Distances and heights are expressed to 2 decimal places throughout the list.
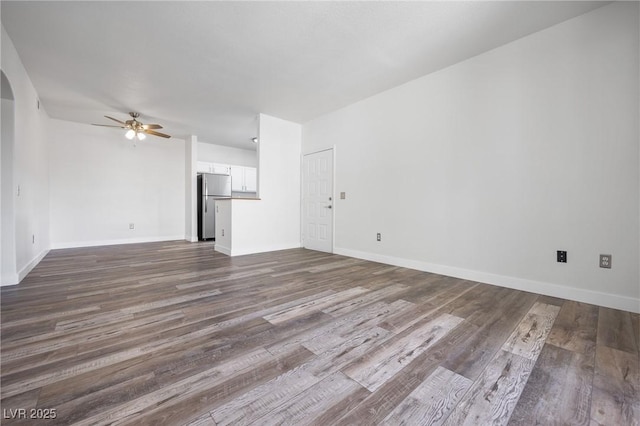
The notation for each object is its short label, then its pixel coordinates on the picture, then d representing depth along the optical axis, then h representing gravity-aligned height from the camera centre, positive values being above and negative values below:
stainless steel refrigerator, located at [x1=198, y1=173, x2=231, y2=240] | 6.23 +0.28
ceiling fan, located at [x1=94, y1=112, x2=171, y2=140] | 4.51 +1.51
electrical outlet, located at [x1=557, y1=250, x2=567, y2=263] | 2.38 -0.40
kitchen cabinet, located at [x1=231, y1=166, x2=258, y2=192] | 7.00 +0.94
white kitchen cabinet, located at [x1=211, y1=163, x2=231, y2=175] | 6.79 +1.17
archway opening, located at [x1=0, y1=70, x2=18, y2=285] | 2.69 +0.18
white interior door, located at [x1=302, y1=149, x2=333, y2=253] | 4.72 +0.23
